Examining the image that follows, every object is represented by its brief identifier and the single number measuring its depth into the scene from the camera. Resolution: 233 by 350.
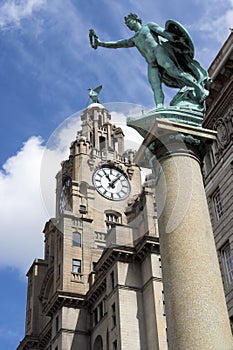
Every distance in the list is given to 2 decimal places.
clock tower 51.41
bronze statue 16.52
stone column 12.10
